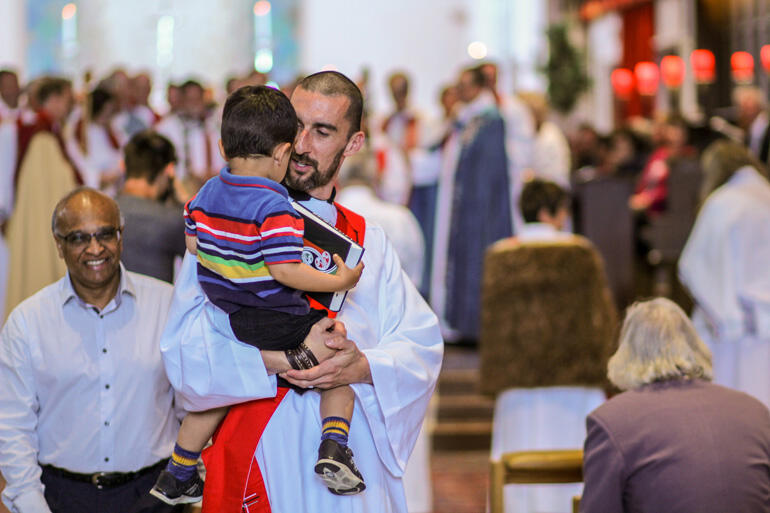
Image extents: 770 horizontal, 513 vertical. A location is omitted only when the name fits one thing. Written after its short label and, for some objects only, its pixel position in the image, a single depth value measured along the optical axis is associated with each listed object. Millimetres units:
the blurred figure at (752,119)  10336
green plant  16938
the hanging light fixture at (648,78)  16094
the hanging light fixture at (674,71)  15062
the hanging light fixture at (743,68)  13766
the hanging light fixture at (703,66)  14281
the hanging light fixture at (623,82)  17000
